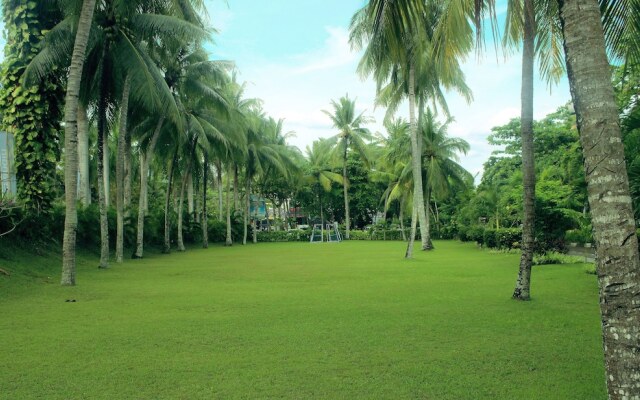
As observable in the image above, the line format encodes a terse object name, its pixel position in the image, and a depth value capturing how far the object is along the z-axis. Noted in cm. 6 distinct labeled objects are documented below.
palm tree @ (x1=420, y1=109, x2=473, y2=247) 2639
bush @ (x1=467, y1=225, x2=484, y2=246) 2324
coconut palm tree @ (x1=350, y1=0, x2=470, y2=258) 1898
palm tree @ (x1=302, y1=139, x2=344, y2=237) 3688
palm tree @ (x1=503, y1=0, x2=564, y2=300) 716
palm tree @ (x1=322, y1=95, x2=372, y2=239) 3491
